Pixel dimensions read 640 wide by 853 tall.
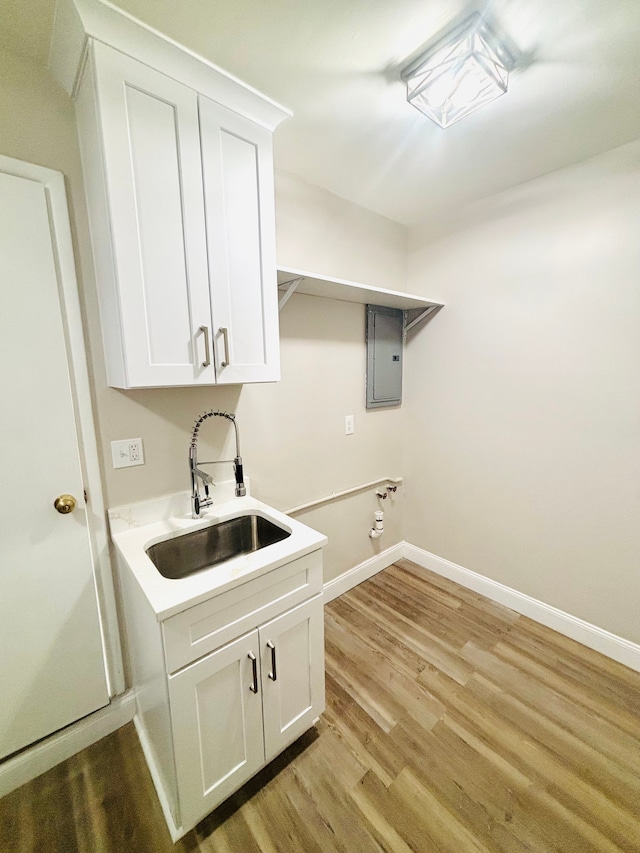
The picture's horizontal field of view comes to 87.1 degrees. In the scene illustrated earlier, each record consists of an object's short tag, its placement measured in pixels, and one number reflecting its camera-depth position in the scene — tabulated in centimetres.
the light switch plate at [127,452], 137
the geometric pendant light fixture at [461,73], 106
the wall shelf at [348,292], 157
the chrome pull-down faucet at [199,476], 142
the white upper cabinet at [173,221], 102
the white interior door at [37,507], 113
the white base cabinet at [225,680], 101
